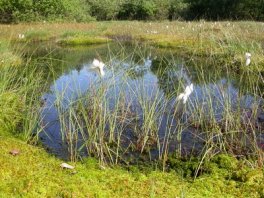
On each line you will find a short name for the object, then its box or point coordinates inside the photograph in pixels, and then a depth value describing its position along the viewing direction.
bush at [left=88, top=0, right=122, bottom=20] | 39.75
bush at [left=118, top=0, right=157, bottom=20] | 39.69
